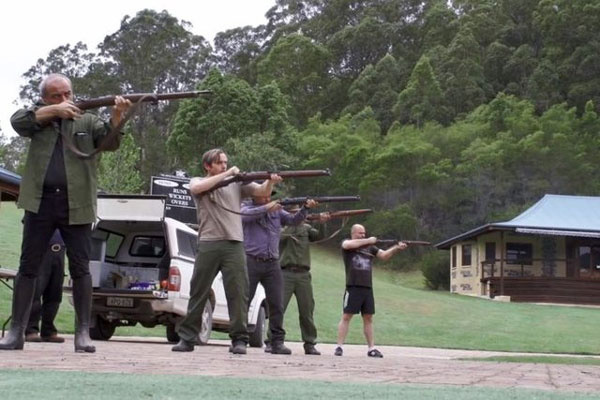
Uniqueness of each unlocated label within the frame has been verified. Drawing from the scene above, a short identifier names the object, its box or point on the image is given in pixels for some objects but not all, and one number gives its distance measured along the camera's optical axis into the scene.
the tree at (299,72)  77.19
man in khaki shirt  9.45
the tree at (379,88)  74.56
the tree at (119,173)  45.91
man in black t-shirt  12.95
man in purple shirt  10.69
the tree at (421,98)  69.50
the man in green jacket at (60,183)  7.80
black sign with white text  38.03
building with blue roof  45.59
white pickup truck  14.20
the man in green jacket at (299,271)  12.09
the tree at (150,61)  73.44
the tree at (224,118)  57.62
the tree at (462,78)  72.75
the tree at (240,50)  83.00
